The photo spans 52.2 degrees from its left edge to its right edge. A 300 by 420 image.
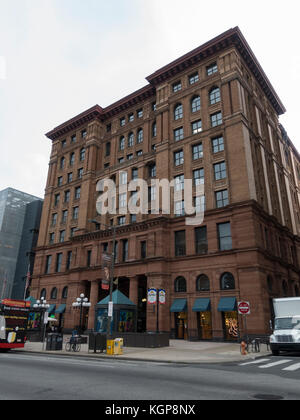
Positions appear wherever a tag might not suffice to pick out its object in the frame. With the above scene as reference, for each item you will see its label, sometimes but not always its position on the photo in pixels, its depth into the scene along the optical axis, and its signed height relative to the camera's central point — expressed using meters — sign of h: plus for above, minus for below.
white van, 18.05 +0.14
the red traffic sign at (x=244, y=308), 20.02 +1.22
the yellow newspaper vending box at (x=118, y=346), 19.26 -1.15
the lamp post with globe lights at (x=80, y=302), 28.69 +2.13
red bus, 21.14 +0.09
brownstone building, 30.86 +14.90
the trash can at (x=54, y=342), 22.85 -1.14
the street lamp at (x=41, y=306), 34.56 +2.11
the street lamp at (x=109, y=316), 20.90 +0.64
